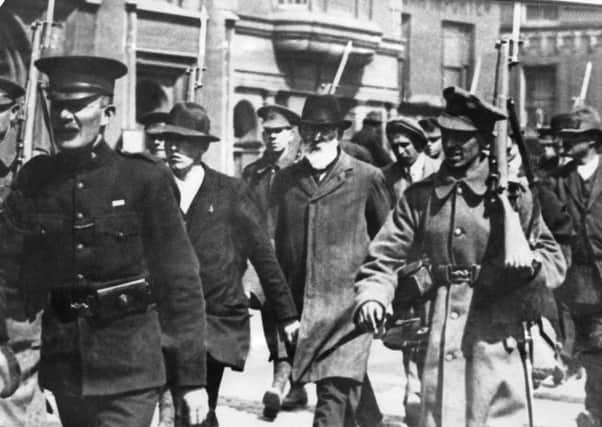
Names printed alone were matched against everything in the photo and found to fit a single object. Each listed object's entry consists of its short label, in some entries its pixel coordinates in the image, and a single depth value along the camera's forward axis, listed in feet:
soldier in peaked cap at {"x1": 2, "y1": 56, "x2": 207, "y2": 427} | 12.44
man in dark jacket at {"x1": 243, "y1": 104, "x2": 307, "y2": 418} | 21.13
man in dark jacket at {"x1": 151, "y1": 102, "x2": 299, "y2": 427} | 17.97
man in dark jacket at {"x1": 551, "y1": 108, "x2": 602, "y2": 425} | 21.17
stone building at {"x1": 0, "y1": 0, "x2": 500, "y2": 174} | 20.81
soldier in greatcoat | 15.11
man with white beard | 18.66
